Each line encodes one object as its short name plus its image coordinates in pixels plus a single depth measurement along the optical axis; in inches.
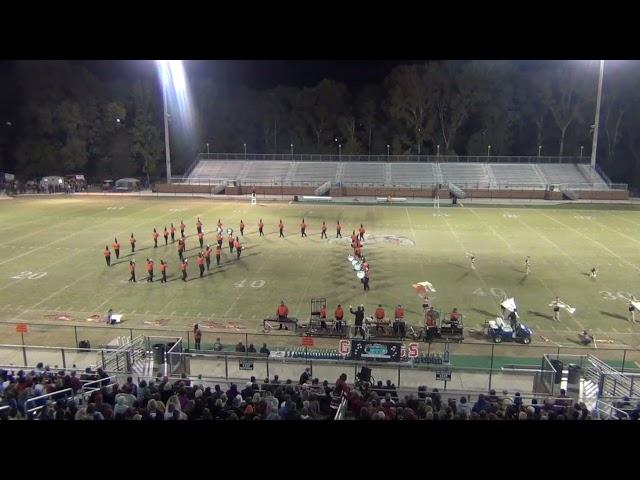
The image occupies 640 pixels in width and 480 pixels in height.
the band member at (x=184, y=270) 834.8
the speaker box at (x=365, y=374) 451.5
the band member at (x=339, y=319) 621.0
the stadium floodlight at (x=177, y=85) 2174.0
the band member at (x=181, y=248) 922.0
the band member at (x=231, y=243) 993.2
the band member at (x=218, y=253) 938.7
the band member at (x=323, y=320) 618.2
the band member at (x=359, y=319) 618.8
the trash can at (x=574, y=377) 453.1
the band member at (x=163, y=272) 820.7
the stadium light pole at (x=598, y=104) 1845.5
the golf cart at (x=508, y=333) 601.0
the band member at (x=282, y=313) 636.1
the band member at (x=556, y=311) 676.7
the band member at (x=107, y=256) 913.6
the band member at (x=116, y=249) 957.0
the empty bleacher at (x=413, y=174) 2234.3
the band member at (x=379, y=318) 618.5
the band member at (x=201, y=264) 854.5
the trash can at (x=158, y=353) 494.0
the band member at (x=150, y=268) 820.6
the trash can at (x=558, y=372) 459.5
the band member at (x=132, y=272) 823.1
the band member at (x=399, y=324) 602.9
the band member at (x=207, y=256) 880.3
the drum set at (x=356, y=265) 835.5
